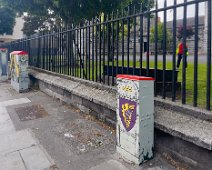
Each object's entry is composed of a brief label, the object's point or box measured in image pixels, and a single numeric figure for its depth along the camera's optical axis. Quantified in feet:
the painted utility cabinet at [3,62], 31.86
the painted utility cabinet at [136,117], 7.62
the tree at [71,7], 28.76
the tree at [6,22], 93.13
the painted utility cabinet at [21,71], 21.76
